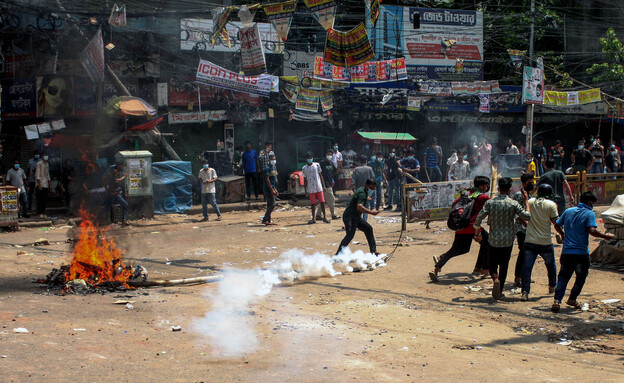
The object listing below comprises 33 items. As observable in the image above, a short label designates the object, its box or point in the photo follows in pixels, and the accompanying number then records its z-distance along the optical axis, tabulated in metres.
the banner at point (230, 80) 20.20
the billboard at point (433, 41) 27.06
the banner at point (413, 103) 25.38
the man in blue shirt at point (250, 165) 20.88
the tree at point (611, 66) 27.41
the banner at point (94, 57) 16.82
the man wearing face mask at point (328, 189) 15.95
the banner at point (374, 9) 12.69
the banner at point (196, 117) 22.06
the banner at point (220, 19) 14.87
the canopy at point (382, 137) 23.59
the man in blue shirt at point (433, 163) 19.66
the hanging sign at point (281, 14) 12.99
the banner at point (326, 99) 24.20
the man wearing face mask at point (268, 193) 15.42
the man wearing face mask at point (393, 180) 17.88
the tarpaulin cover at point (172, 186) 17.88
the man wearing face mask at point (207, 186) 16.55
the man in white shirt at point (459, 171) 19.86
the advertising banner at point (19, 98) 19.28
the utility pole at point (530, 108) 21.70
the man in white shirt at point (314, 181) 15.50
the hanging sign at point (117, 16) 17.00
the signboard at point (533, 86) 20.67
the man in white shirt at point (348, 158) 24.30
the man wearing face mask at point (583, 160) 18.16
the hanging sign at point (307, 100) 23.81
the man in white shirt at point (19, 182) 16.91
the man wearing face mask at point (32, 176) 17.69
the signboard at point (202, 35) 22.20
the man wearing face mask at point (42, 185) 17.31
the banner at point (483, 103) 26.05
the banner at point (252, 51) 15.59
